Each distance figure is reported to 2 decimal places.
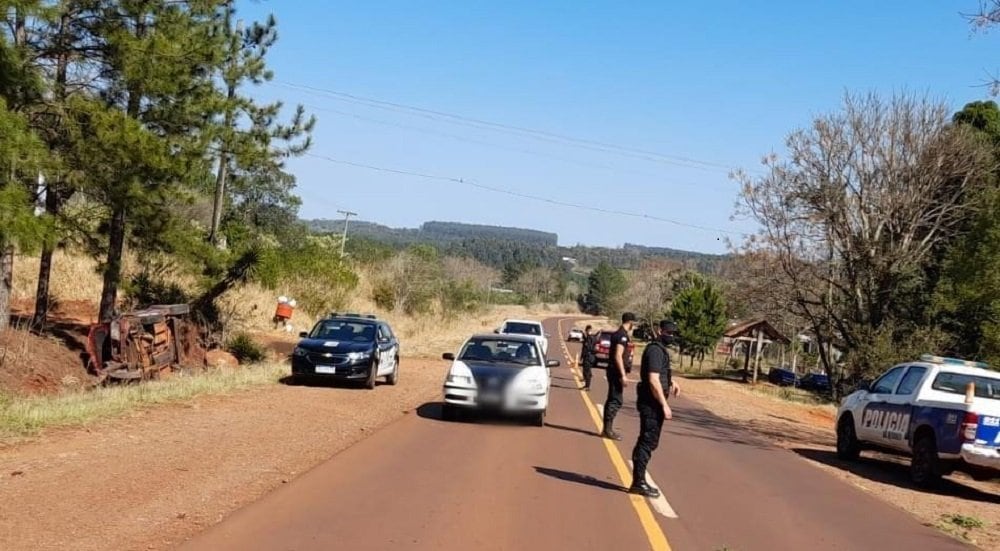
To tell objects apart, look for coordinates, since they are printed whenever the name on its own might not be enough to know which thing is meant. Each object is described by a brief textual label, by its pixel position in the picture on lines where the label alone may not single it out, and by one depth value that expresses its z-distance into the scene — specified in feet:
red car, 128.16
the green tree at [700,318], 194.70
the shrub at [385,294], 183.21
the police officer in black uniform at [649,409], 32.01
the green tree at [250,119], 75.57
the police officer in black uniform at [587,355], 82.17
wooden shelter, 149.59
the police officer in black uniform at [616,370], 46.80
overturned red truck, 65.46
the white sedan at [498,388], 50.60
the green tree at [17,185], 45.65
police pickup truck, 39.99
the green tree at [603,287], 506.89
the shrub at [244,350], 96.89
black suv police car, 64.28
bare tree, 127.95
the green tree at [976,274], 95.55
